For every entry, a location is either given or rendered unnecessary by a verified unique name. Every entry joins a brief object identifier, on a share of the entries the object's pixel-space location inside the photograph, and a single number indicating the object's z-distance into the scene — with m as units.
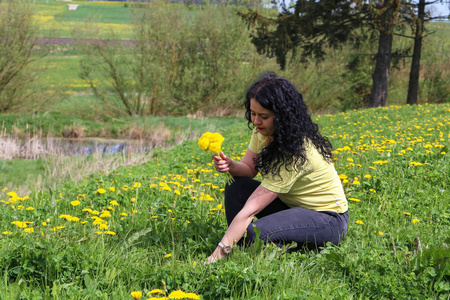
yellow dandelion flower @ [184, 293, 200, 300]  3.73
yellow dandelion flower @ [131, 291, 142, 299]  3.70
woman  4.29
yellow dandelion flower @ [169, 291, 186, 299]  3.74
